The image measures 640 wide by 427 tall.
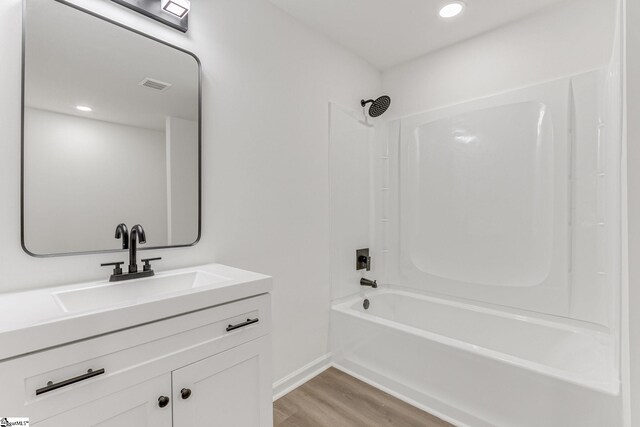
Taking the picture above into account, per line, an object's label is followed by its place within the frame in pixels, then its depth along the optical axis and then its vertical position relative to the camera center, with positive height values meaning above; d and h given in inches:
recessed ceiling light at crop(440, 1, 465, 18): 78.0 +54.3
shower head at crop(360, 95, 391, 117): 103.9 +38.2
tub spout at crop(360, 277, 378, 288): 105.9 -23.9
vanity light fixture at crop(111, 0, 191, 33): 55.4 +38.7
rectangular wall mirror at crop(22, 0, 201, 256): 46.4 +14.0
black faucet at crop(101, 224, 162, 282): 51.4 -4.8
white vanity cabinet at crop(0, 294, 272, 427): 30.8 -19.7
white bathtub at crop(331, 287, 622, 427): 55.9 -34.0
